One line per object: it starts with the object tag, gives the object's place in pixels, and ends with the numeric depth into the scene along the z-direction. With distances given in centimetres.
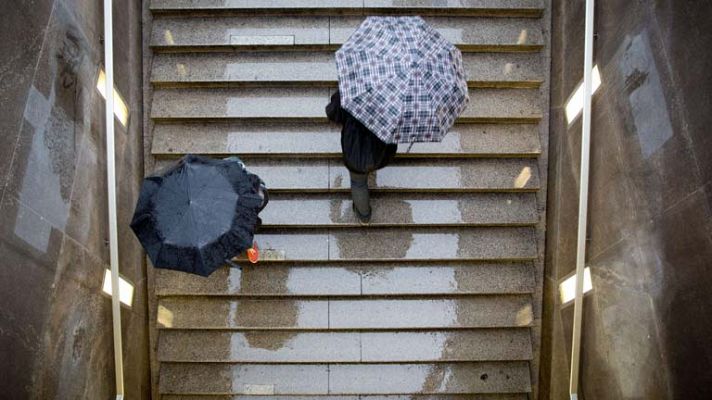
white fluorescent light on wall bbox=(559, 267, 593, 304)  594
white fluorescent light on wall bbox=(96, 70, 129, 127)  598
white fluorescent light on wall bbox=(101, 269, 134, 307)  603
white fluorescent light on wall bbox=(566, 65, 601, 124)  578
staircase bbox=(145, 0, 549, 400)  680
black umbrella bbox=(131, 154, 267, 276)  475
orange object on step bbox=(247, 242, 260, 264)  624
